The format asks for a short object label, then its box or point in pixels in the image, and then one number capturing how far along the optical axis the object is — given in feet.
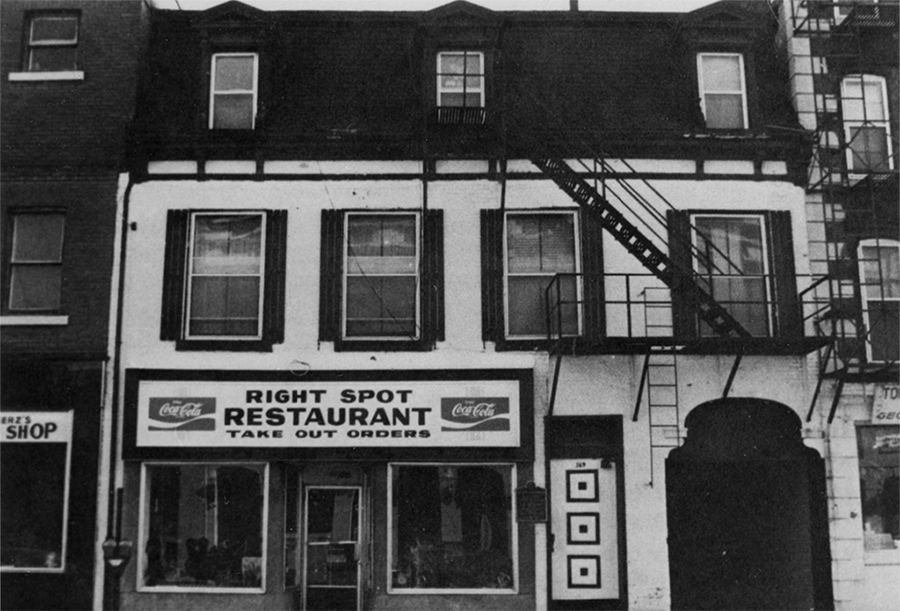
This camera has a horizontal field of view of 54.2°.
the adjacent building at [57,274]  43.57
